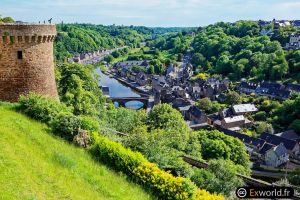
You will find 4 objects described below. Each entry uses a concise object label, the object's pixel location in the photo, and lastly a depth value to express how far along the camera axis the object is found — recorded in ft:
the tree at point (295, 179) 132.67
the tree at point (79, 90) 112.27
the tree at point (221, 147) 132.16
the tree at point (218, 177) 60.23
